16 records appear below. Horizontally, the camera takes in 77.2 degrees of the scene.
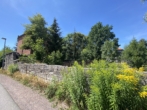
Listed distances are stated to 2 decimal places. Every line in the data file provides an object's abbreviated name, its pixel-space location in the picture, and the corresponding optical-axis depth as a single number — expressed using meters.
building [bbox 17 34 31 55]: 23.45
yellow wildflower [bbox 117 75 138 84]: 2.20
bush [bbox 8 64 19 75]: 9.61
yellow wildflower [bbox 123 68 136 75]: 2.45
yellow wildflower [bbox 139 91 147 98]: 2.13
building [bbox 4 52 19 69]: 12.66
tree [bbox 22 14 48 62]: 16.86
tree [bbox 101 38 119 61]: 18.96
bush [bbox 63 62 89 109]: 3.16
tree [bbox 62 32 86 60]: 23.89
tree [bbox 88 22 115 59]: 24.73
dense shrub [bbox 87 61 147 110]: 2.25
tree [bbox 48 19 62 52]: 17.20
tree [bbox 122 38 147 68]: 14.17
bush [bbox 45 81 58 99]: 4.39
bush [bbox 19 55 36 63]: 10.57
